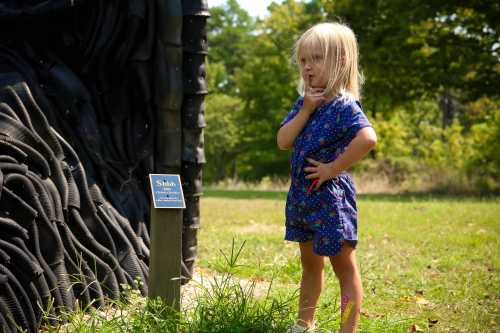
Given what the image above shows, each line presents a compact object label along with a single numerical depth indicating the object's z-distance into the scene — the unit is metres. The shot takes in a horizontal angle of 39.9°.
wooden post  3.41
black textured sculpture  3.60
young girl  3.22
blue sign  3.33
